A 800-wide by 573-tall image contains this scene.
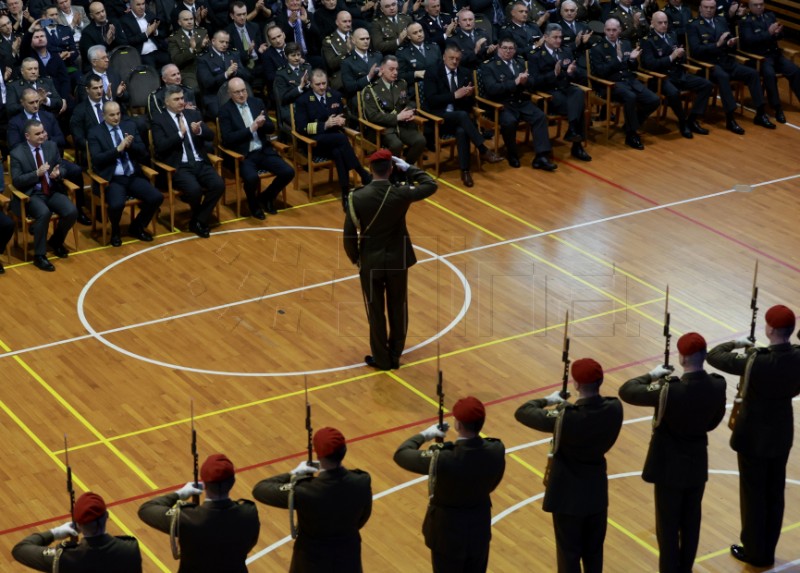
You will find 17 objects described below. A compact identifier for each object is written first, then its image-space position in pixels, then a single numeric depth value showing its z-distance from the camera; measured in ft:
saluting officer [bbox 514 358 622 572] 23.97
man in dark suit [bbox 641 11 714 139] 53.57
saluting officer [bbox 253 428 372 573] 21.94
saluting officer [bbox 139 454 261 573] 21.12
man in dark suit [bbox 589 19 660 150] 52.29
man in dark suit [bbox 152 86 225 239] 43.50
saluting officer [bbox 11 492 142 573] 20.38
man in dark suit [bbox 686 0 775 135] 54.70
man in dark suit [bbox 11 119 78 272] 41.04
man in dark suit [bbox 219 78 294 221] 45.01
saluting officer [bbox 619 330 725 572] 24.89
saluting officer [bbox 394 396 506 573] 22.88
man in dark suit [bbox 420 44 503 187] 48.44
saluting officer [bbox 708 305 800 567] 25.94
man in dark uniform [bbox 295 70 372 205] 46.39
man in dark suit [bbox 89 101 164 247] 42.45
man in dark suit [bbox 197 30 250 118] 48.80
